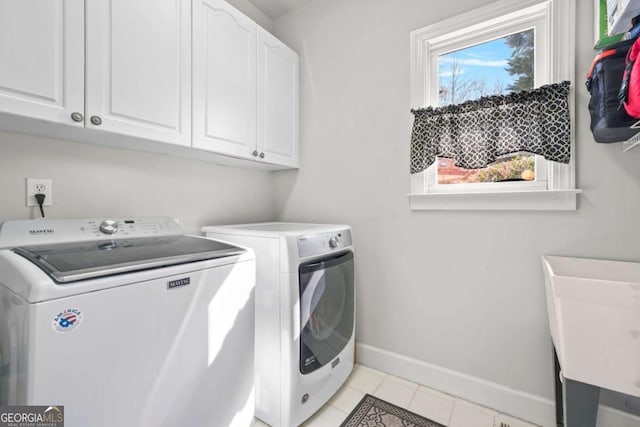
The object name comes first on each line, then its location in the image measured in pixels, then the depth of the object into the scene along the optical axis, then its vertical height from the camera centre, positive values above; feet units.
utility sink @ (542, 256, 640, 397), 2.99 -1.30
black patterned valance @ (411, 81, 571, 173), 4.54 +1.57
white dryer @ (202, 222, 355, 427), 4.57 -1.82
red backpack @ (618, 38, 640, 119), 2.87 +1.40
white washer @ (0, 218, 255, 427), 2.40 -1.14
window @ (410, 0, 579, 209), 4.62 +2.74
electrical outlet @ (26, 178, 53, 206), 3.98 +0.36
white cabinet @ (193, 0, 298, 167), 5.06 +2.67
